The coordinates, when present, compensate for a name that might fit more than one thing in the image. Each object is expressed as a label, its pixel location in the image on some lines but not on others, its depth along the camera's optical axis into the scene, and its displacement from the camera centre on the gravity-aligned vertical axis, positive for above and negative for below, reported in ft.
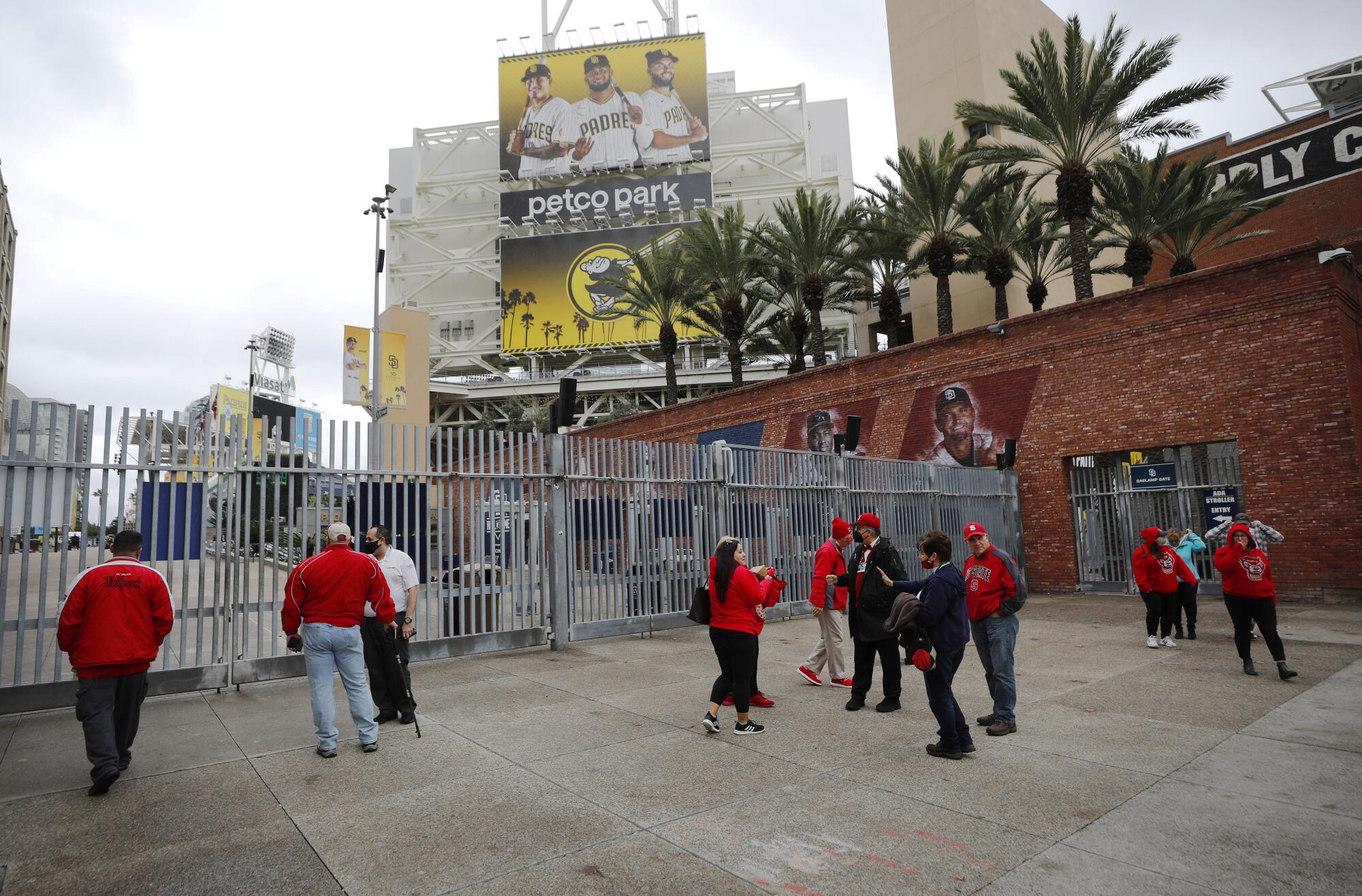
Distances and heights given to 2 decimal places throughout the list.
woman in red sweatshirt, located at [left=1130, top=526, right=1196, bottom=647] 32.37 -3.03
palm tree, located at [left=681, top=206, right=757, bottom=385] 91.86 +30.44
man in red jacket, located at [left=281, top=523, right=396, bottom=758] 18.33 -2.07
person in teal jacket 33.47 -2.41
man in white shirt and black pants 21.15 -3.00
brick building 47.16 +7.42
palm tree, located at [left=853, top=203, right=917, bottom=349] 83.35 +28.65
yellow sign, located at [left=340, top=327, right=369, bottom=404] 87.40 +18.54
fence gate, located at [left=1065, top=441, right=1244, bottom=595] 51.57 +0.16
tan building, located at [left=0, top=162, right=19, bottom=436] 150.10 +54.25
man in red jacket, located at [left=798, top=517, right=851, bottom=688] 24.81 -2.86
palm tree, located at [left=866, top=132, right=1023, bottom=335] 74.59 +30.78
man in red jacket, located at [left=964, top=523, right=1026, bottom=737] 19.51 -2.57
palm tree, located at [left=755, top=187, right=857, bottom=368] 85.66 +30.23
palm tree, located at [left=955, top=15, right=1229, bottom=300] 60.64 +31.73
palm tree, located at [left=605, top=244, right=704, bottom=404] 99.55 +29.85
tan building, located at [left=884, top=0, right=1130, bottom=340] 113.09 +65.94
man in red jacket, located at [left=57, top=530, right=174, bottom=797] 16.15 -2.15
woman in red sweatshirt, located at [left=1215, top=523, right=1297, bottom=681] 25.41 -2.88
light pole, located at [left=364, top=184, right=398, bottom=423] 77.51 +26.09
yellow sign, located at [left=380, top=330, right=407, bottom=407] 91.81 +19.54
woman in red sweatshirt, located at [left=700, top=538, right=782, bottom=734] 19.92 -2.62
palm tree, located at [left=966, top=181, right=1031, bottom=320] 81.10 +29.15
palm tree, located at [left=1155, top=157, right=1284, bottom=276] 74.54 +28.67
